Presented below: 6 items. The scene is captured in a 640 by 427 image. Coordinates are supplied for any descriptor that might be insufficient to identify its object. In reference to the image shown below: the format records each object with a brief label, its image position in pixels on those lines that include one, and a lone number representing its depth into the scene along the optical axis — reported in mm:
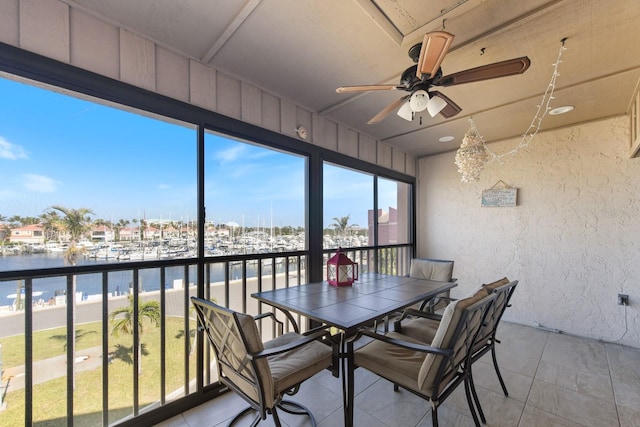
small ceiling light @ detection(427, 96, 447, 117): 1932
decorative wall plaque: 3947
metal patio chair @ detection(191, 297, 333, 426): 1396
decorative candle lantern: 2555
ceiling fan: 1414
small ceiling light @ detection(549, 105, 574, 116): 2932
